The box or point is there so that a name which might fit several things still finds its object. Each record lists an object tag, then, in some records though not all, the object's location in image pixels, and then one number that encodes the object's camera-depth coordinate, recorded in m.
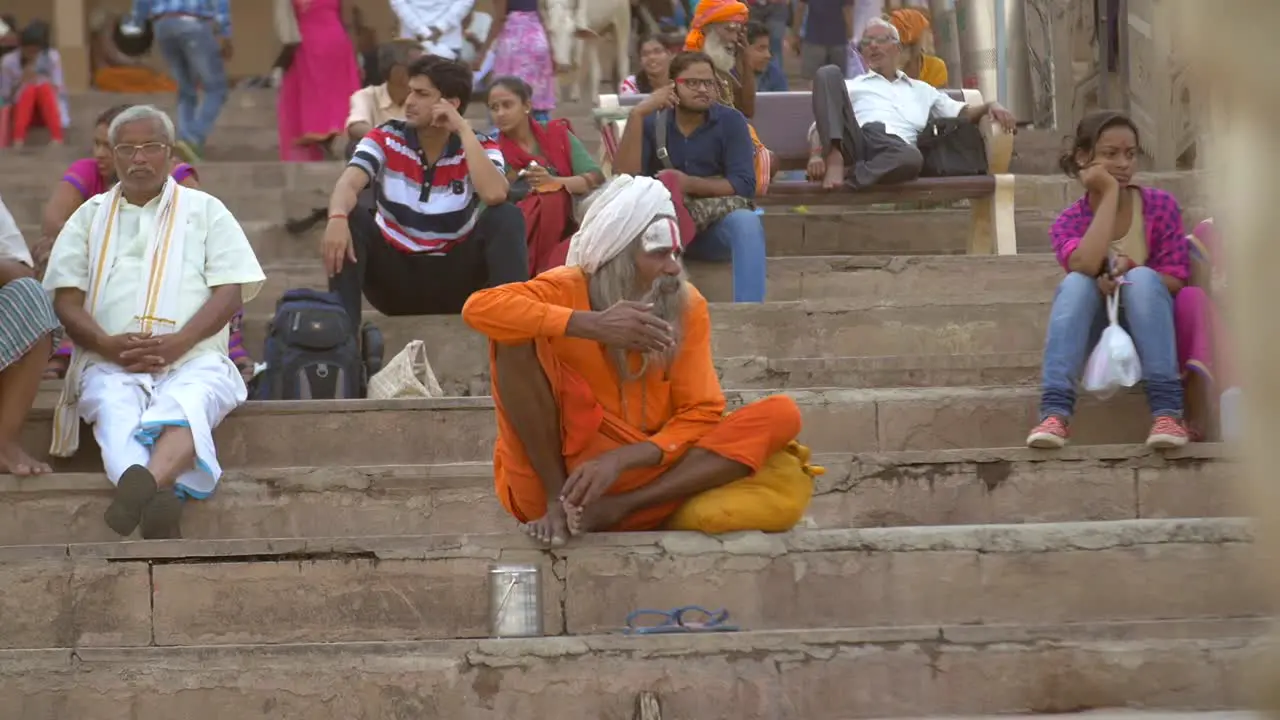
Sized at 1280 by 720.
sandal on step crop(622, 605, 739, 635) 10.12
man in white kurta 12.25
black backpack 13.84
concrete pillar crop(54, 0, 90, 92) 33.53
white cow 23.37
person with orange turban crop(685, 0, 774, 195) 19.22
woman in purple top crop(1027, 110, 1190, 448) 12.77
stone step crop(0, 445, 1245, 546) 12.10
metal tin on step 10.37
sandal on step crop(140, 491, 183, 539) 11.58
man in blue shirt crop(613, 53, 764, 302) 16.86
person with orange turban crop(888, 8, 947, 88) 22.64
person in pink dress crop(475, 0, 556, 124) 22.20
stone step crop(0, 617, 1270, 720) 9.76
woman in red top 16.31
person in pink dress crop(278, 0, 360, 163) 22.48
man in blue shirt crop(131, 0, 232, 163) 22.50
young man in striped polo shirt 15.23
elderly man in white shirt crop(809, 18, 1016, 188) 19.03
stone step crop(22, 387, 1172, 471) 13.15
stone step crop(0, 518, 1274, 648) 10.57
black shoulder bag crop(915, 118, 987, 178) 19.80
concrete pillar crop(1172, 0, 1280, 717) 3.81
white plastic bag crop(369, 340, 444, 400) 13.81
